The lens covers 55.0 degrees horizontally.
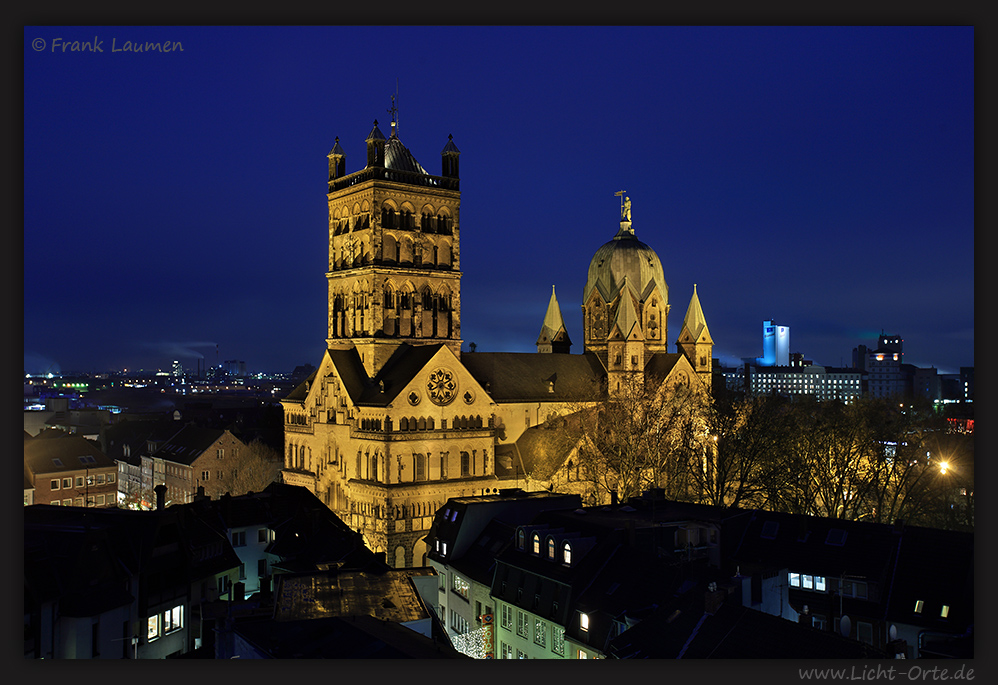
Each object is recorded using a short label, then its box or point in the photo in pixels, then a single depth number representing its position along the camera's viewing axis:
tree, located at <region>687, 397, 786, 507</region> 64.75
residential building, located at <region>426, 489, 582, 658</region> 42.69
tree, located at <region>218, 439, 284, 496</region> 87.19
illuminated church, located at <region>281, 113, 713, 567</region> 68.81
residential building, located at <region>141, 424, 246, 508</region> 86.62
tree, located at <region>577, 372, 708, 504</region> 69.50
